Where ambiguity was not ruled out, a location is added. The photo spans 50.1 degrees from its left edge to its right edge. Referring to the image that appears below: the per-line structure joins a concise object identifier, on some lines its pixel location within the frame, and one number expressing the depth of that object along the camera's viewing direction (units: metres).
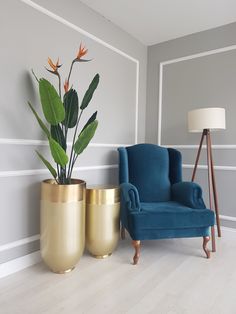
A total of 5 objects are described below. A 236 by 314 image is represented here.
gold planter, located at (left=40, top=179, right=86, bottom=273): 1.78
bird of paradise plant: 1.68
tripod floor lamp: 2.40
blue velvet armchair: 2.04
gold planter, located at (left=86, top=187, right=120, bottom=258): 2.06
